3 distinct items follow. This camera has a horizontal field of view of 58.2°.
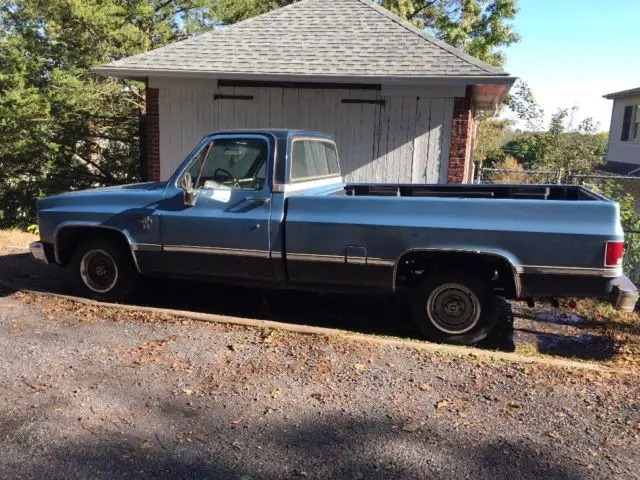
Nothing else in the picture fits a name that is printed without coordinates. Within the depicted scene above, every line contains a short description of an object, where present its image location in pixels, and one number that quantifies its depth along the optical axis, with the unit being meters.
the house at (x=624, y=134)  21.57
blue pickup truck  4.64
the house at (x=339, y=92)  8.89
